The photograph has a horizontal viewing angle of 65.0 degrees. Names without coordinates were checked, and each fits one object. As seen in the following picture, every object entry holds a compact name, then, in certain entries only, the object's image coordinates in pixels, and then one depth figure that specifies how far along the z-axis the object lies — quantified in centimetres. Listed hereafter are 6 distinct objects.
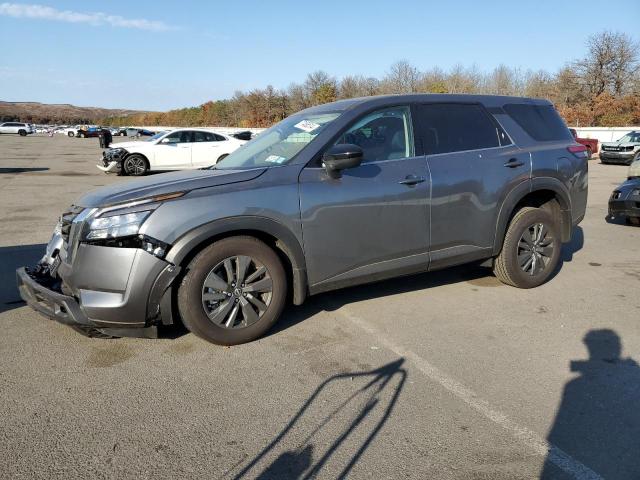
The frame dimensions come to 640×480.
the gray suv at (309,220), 342
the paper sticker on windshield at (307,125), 431
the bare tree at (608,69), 4684
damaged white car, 1678
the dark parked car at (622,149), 2297
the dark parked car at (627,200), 812
